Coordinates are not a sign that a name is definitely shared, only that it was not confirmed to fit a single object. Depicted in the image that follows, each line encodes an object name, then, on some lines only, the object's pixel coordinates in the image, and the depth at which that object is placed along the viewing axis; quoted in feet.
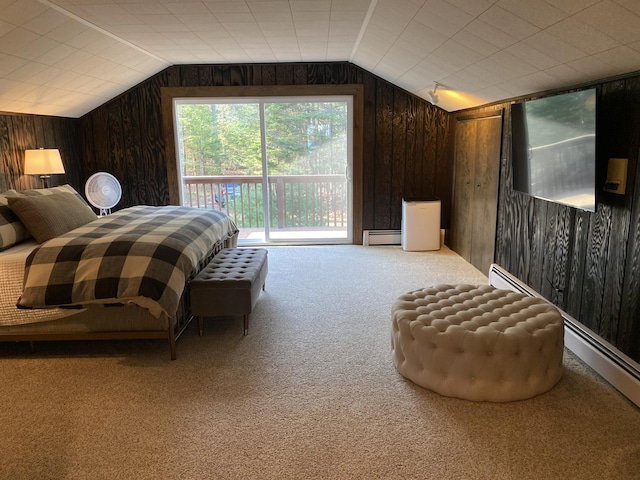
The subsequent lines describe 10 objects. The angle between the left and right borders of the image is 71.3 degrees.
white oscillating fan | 16.74
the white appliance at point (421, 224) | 17.94
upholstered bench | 10.24
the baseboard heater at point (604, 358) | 7.64
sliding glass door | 18.93
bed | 9.06
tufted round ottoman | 7.59
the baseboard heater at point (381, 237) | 19.31
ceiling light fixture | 15.06
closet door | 14.15
